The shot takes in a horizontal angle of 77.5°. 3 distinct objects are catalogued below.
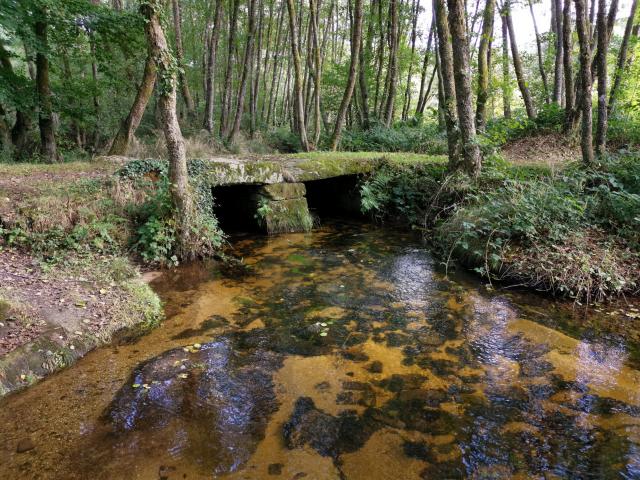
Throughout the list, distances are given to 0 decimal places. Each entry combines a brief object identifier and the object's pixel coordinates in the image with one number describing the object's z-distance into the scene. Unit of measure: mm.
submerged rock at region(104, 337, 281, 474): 2910
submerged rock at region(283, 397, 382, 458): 2889
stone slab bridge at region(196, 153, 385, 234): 8391
